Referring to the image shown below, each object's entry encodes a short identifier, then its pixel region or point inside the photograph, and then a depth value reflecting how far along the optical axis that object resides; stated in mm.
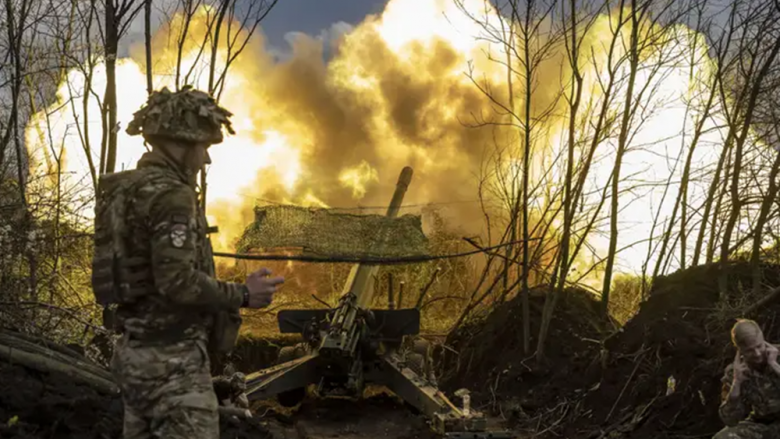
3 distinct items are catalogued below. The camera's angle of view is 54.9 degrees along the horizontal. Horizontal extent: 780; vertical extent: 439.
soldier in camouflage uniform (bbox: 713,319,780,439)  4891
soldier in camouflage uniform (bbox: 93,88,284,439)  3342
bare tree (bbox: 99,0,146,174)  9133
